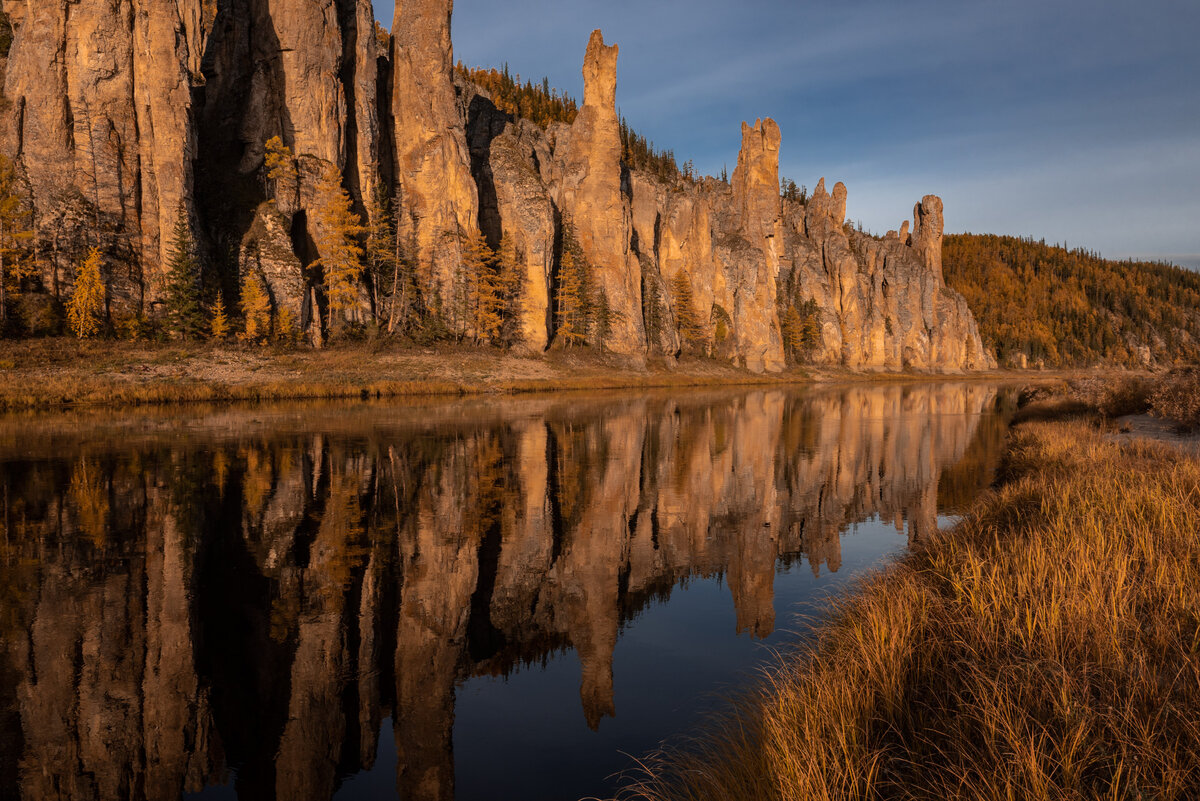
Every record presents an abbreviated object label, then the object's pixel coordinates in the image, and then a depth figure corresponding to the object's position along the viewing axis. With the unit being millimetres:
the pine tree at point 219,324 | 46812
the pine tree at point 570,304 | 75125
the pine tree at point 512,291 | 70438
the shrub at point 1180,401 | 20016
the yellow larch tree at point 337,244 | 54969
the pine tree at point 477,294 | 64250
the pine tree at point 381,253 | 59438
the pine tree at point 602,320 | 77750
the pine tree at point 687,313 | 96312
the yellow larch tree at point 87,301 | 42625
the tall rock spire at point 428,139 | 65375
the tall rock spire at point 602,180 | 81375
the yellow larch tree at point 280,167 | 55344
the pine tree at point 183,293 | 46031
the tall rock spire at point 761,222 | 108062
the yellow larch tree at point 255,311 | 48938
